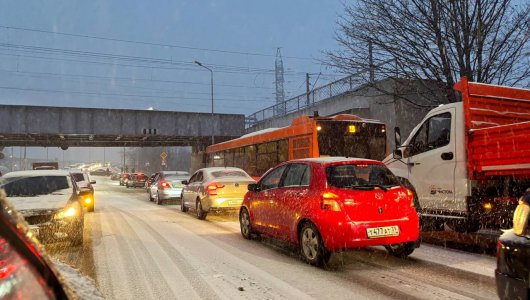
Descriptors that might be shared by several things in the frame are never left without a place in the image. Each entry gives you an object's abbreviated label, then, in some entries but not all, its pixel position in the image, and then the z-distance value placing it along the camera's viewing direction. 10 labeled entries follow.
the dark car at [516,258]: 3.10
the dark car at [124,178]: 44.60
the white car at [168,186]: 18.34
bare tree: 14.44
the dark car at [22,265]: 1.11
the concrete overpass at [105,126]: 33.06
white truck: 7.21
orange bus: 14.08
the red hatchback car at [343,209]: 5.96
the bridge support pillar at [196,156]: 45.71
